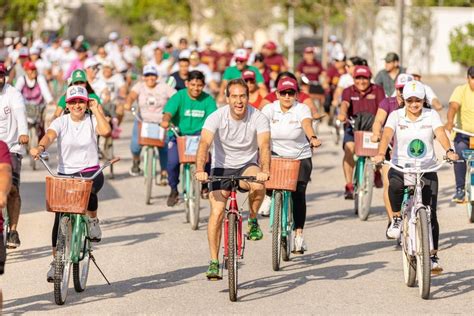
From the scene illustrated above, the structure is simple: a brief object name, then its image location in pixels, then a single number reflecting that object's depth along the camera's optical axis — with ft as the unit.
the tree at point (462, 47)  168.66
